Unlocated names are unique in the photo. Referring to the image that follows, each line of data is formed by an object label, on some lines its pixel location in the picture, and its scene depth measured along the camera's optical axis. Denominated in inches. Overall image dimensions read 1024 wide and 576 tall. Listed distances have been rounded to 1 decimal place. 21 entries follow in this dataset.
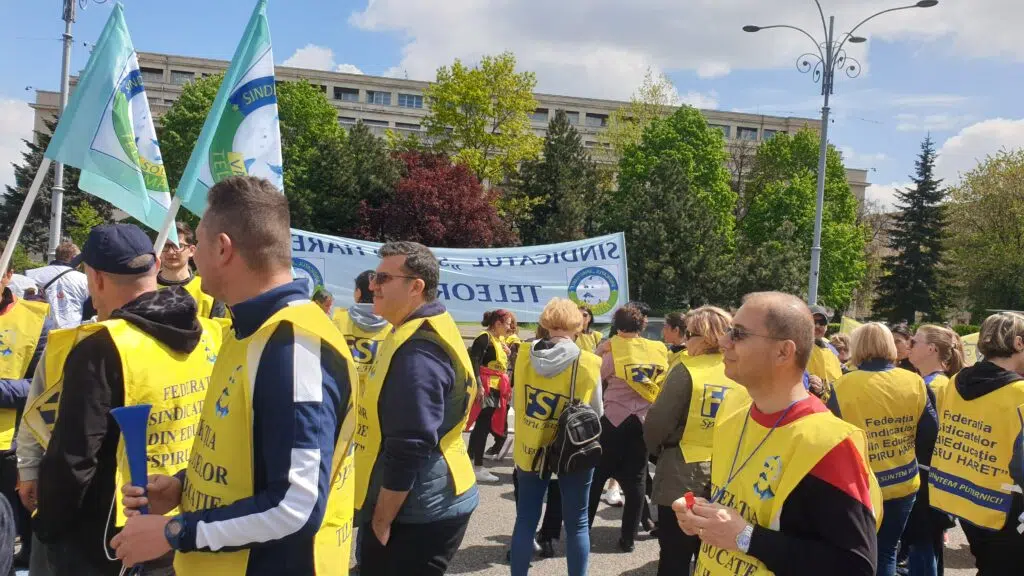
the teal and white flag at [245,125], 178.4
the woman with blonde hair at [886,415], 192.9
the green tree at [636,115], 1937.7
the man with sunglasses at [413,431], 124.6
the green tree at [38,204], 1788.9
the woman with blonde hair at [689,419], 185.5
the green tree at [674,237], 1439.5
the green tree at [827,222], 1717.5
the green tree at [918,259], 1771.7
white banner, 535.8
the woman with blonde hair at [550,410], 191.6
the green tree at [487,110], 1723.7
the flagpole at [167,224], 142.7
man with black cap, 101.4
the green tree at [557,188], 1664.6
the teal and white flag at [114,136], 195.8
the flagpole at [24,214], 149.9
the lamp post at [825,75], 660.1
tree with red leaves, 1449.3
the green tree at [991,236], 1507.1
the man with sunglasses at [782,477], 84.0
